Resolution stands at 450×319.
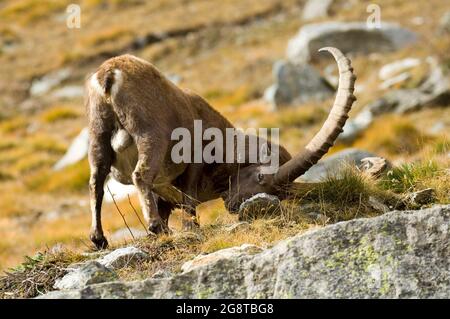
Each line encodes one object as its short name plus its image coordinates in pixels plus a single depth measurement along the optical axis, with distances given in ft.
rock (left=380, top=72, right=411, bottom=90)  102.43
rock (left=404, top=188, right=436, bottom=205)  30.09
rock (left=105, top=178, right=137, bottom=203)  71.48
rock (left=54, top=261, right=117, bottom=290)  22.50
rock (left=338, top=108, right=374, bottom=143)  85.10
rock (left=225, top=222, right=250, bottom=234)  27.81
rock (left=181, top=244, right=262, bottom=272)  23.13
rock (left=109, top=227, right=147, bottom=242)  48.84
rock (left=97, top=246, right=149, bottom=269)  25.03
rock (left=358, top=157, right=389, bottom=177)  34.32
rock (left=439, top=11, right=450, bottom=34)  114.42
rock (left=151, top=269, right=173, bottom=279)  23.15
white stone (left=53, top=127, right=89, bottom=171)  101.60
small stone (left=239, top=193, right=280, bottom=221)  29.94
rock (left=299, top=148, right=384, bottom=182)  41.45
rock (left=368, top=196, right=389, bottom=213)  29.91
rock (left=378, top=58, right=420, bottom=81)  109.29
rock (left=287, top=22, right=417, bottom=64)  125.70
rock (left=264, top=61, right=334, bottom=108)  108.58
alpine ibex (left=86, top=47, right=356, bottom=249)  30.32
